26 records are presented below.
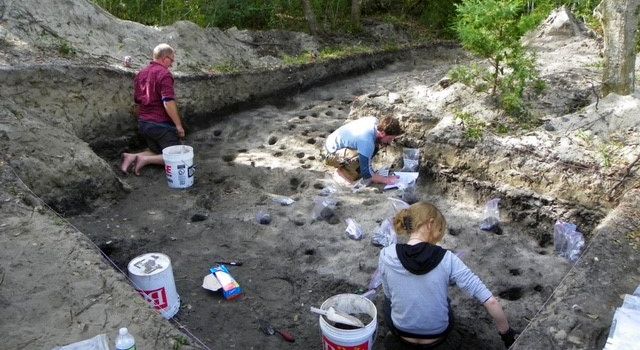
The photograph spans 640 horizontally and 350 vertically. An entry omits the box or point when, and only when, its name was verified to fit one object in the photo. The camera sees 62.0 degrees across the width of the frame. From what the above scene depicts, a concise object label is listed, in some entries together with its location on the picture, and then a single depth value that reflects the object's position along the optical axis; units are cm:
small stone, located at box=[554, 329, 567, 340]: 293
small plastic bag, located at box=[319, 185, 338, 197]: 576
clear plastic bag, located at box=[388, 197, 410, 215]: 521
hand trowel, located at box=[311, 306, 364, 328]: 312
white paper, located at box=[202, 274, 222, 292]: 411
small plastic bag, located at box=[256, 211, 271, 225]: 521
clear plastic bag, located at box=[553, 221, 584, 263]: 461
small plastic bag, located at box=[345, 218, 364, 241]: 495
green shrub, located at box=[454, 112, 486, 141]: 575
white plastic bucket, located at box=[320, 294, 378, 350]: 306
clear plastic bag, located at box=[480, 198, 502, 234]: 508
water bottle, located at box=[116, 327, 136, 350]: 251
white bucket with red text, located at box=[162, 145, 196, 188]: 568
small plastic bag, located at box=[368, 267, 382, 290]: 417
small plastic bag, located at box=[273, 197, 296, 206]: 556
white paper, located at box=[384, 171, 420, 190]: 580
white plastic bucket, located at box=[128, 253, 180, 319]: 359
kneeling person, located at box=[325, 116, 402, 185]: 570
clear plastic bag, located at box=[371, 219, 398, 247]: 482
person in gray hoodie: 316
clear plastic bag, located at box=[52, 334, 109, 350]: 267
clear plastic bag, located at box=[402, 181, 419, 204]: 562
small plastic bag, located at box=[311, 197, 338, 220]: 529
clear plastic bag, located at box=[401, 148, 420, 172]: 609
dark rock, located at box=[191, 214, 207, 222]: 523
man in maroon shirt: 602
